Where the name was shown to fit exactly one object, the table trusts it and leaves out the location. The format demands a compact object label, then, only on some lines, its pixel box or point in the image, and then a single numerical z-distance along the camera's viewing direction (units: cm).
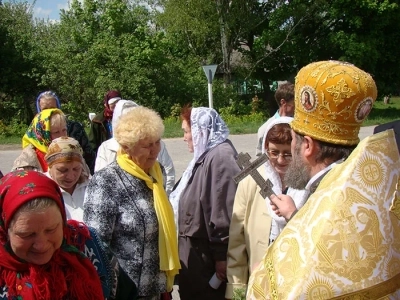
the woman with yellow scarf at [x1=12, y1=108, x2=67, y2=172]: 462
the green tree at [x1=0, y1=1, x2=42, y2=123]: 2547
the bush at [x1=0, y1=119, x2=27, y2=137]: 2253
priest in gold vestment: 135
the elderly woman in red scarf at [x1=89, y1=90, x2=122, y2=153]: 680
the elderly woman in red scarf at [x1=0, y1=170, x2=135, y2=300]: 203
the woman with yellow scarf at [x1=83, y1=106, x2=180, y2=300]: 312
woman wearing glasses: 308
